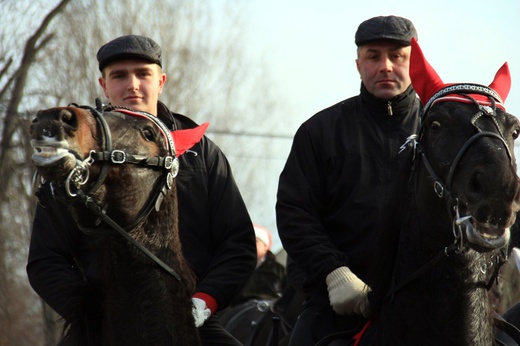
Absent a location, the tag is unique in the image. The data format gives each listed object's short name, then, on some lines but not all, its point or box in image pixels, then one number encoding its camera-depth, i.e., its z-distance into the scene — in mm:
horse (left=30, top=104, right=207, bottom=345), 10750
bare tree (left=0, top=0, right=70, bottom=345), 31703
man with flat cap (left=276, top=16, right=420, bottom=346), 12555
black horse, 9633
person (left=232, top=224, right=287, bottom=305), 25047
